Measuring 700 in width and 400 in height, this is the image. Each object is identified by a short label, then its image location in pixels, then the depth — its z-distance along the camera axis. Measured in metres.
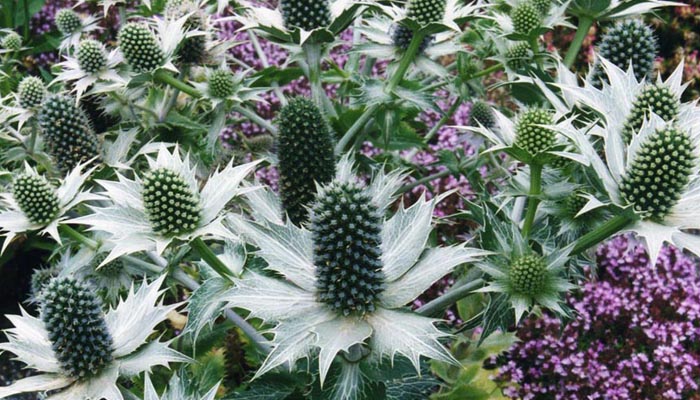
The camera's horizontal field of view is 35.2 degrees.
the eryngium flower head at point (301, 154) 0.41
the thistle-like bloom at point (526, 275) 0.39
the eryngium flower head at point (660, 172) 0.37
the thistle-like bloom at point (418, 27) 0.46
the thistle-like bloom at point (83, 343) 0.38
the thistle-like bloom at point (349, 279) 0.35
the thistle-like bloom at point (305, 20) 0.46
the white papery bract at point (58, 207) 0.42
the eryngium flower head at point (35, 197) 0.42
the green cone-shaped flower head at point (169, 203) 0.39
